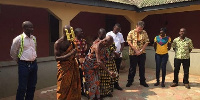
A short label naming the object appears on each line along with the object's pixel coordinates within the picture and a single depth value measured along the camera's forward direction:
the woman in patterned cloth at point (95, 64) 4.43
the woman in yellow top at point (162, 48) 5.94
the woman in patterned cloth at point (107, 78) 5.03
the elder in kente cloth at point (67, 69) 3.90
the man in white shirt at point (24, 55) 4.05
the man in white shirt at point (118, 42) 5.75
